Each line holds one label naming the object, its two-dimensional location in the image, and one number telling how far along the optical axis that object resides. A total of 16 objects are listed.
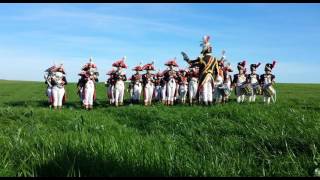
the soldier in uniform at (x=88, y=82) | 17.35
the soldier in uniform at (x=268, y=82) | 17.15
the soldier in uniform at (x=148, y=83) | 18.98
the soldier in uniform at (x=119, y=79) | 18.36
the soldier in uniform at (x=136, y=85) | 19.38
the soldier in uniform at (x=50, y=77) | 16.87
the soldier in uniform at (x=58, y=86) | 16.79
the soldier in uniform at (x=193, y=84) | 17.36
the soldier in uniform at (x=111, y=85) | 18.90
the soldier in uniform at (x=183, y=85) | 20.13
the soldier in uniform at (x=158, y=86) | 20.51
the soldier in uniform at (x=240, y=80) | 18.36
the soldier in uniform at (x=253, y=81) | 17.83
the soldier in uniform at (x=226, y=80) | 17.68
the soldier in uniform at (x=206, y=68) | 15.15
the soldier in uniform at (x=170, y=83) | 18.97
